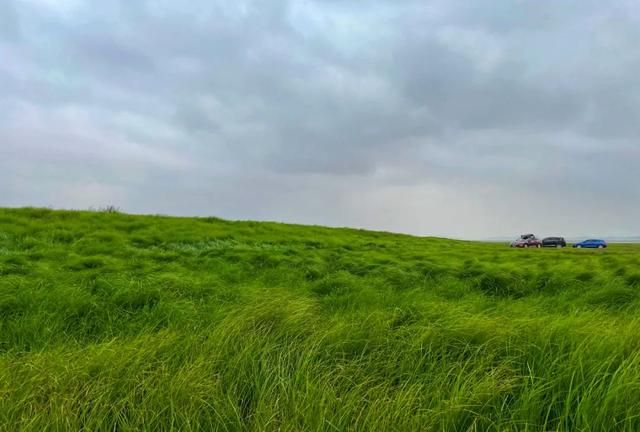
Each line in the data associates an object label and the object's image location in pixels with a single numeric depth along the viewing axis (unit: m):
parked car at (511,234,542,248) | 50.50
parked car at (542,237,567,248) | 50.81
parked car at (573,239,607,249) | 49.04
